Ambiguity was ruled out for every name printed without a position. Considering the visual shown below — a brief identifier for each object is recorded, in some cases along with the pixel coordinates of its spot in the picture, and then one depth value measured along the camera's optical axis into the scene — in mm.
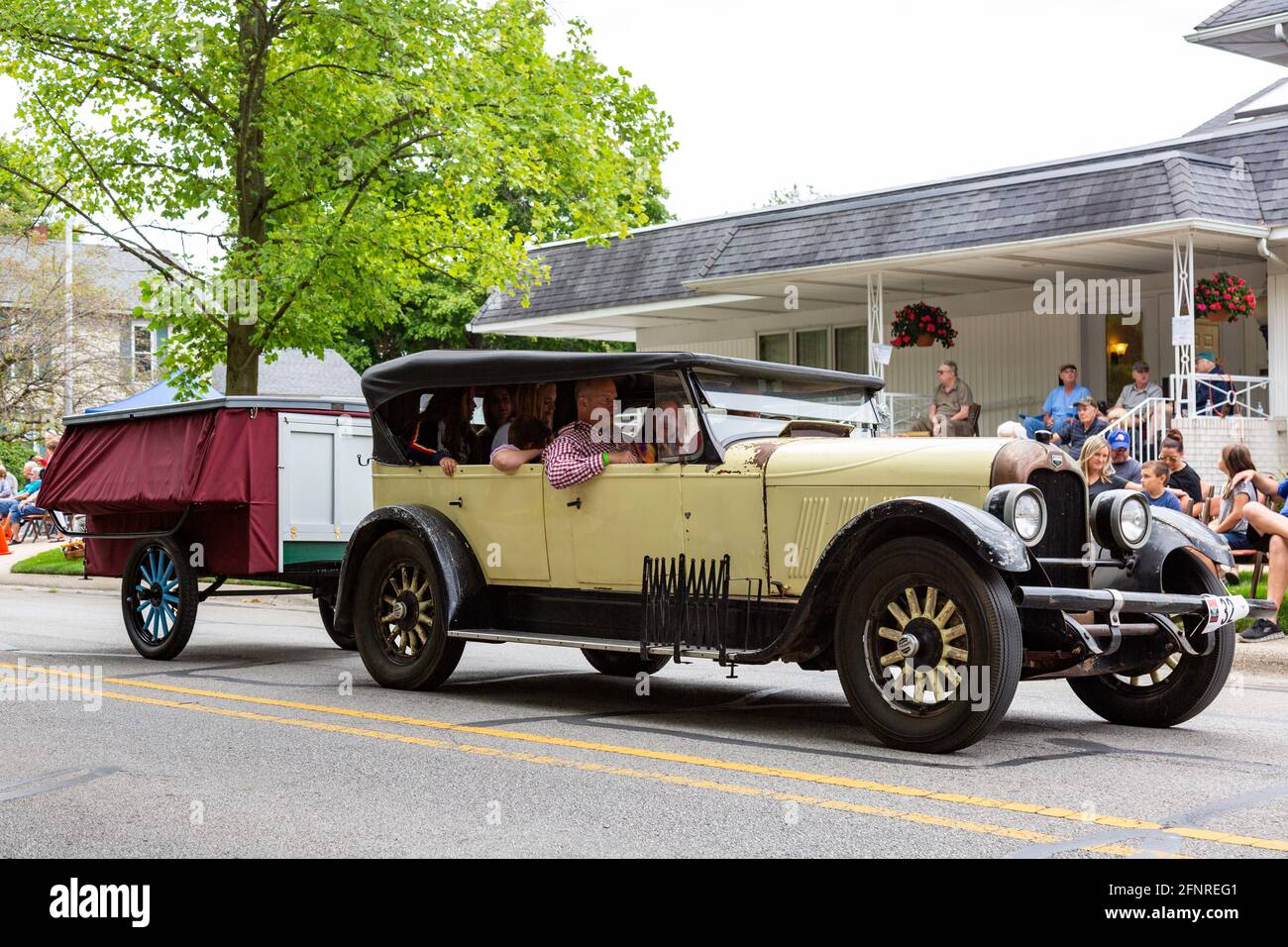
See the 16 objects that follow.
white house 17188
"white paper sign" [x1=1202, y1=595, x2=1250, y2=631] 7227
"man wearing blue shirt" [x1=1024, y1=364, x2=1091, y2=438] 18188
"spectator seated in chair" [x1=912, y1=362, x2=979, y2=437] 17875
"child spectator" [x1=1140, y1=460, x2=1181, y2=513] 12875
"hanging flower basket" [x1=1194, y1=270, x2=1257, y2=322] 17125
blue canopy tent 28219
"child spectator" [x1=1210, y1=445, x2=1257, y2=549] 12273
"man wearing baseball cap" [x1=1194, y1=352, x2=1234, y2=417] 17297
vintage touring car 6816
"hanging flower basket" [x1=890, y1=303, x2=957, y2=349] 21406
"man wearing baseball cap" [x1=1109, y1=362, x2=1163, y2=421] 17781
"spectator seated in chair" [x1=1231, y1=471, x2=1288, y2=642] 11547
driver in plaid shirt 8469
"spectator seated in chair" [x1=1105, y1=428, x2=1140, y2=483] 13875
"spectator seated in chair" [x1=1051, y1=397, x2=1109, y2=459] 16250
